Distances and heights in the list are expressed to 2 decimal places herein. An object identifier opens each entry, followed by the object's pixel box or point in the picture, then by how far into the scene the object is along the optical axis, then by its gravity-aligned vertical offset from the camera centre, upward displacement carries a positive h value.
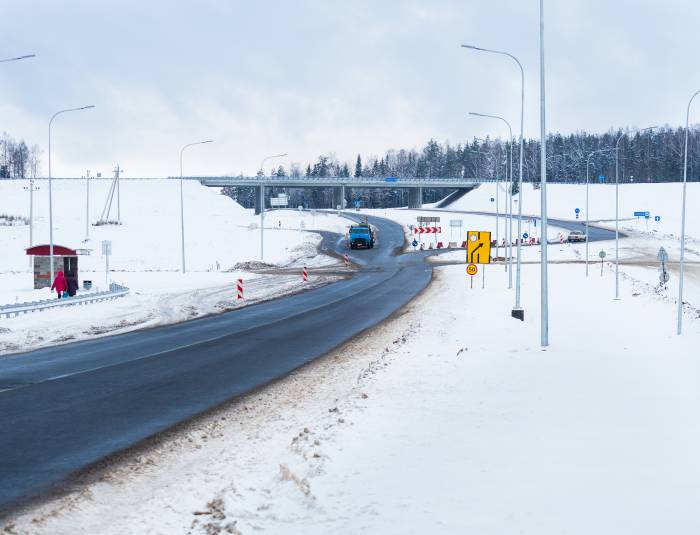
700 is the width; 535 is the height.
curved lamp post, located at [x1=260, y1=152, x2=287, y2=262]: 119.12 +5.58
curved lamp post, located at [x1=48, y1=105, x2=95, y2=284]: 35.30 +4.72
